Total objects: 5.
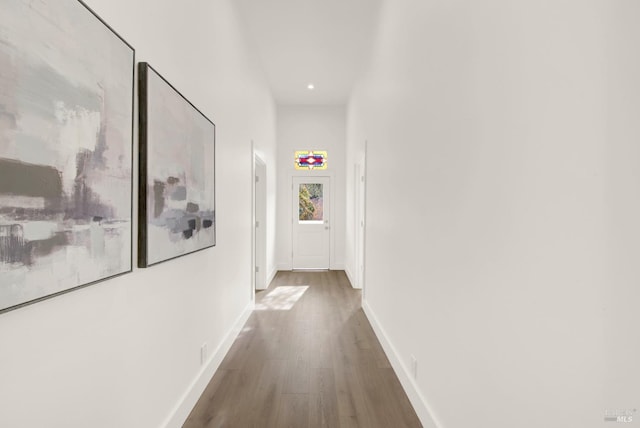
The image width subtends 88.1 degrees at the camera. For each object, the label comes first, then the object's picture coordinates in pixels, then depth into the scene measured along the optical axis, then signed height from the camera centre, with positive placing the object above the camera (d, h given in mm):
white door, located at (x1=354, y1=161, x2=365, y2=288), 4988 -255
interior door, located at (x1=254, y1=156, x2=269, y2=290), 5094 -338
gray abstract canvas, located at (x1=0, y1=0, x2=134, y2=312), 810 +160
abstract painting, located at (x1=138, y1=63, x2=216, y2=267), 1452 +171
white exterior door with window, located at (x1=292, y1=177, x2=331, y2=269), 6633 -282
